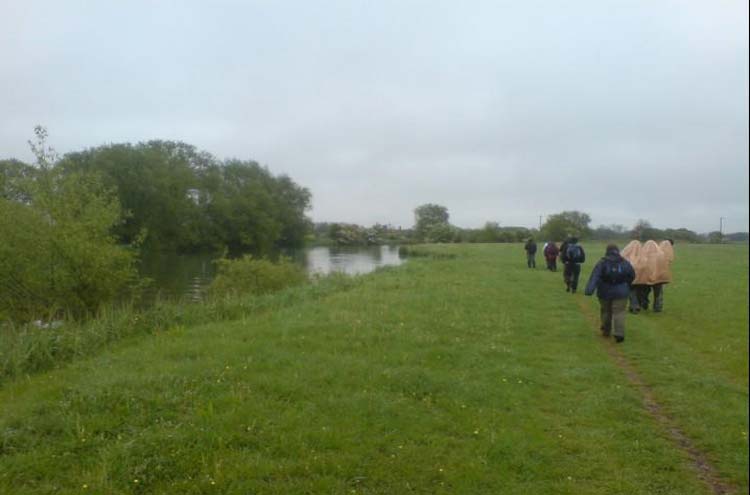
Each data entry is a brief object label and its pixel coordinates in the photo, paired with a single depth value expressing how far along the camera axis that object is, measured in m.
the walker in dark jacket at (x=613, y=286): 11.38
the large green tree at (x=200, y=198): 62.88
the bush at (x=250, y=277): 26.44
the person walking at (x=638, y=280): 14.59
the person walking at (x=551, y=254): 29.11
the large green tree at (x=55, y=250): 17.89
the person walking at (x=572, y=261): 18.98
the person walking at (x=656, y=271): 14.29
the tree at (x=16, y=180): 18.73
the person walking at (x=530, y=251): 31.65
